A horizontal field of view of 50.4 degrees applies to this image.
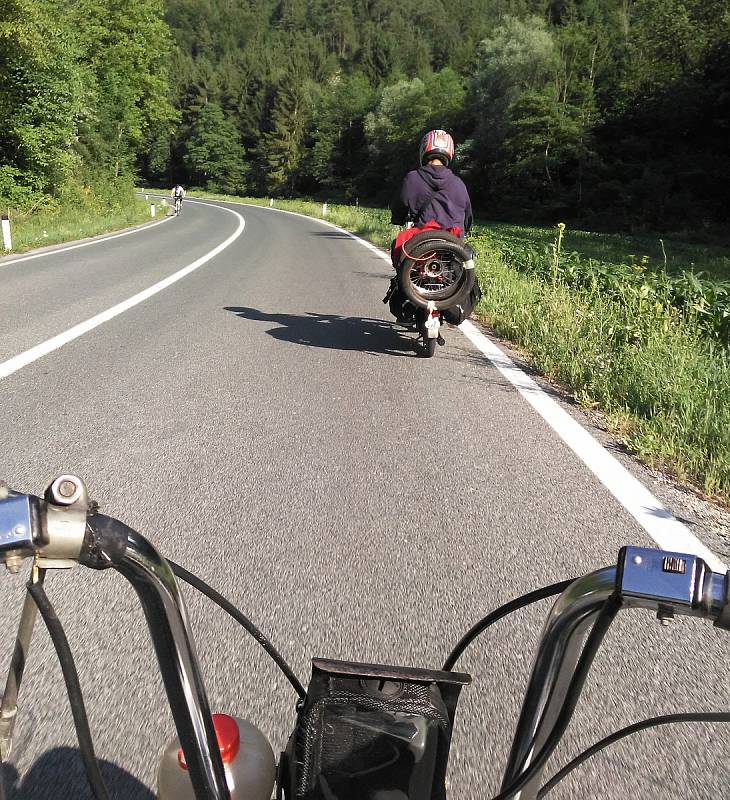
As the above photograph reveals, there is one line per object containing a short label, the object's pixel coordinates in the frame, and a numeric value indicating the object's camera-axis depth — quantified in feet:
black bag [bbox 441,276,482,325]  24.07
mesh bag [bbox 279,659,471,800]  4.21
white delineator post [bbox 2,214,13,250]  58.59
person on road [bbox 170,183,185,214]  149.04
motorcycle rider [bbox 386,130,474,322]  23.85
